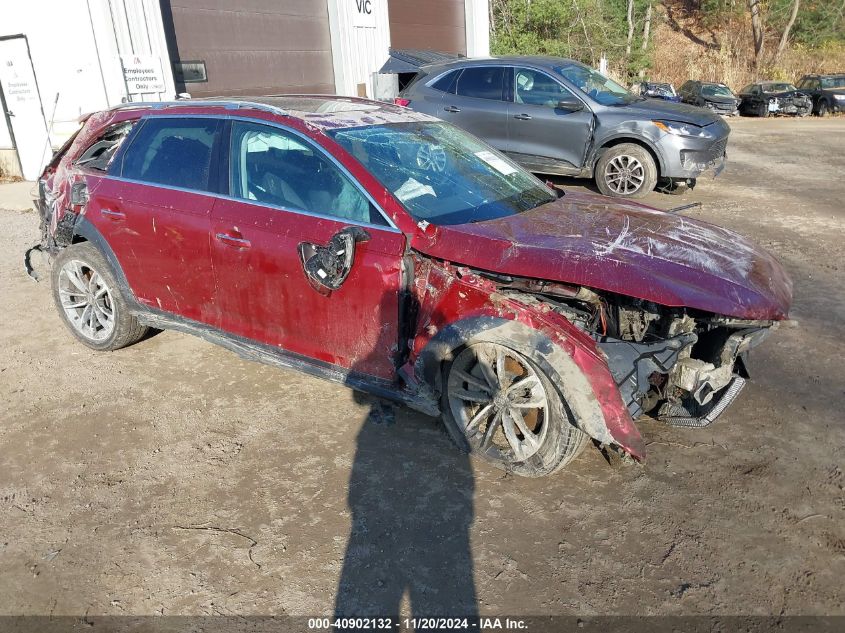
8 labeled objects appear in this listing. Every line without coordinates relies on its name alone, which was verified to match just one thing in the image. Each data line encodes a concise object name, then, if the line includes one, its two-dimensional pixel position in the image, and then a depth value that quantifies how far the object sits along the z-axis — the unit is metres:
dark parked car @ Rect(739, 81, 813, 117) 21.80
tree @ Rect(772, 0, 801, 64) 31.33
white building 9.40
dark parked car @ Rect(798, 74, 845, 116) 21.33
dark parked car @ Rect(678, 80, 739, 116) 22.98
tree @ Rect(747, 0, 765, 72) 32.81
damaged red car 2.93
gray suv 8.33
